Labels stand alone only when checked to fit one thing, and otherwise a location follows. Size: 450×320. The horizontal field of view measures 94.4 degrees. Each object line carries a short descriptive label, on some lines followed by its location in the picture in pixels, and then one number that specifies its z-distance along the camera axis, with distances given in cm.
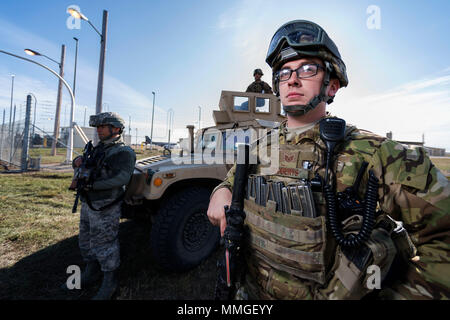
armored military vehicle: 225
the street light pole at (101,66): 601
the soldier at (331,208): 74
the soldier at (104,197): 204
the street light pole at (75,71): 1290
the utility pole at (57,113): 1373
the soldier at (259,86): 442
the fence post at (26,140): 803
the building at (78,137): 2350
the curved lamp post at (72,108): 648
